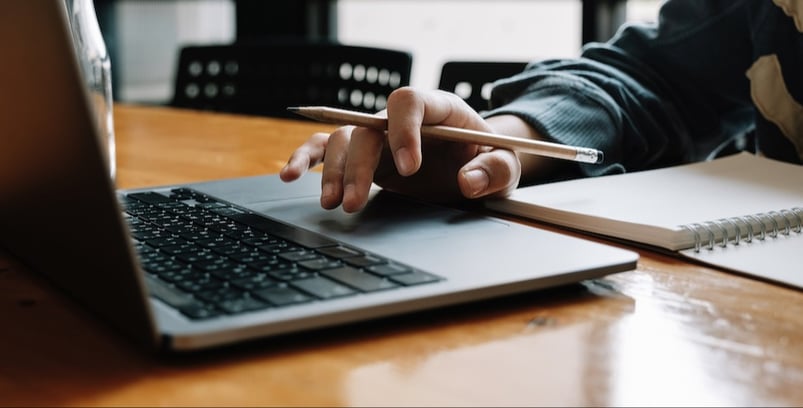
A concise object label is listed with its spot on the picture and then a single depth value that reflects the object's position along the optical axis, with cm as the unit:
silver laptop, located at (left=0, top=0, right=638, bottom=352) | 39
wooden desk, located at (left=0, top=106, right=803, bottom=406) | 39
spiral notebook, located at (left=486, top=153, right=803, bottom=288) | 59
